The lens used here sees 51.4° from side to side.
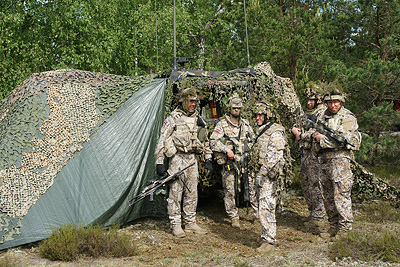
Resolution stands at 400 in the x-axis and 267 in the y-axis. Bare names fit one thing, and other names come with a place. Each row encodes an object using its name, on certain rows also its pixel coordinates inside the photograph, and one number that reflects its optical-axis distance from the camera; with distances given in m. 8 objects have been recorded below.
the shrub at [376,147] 9.45
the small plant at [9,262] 4.62
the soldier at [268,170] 5.06
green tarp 5.55
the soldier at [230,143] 6.52
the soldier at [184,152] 6.11
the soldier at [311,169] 6.39
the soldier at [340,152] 5.55
